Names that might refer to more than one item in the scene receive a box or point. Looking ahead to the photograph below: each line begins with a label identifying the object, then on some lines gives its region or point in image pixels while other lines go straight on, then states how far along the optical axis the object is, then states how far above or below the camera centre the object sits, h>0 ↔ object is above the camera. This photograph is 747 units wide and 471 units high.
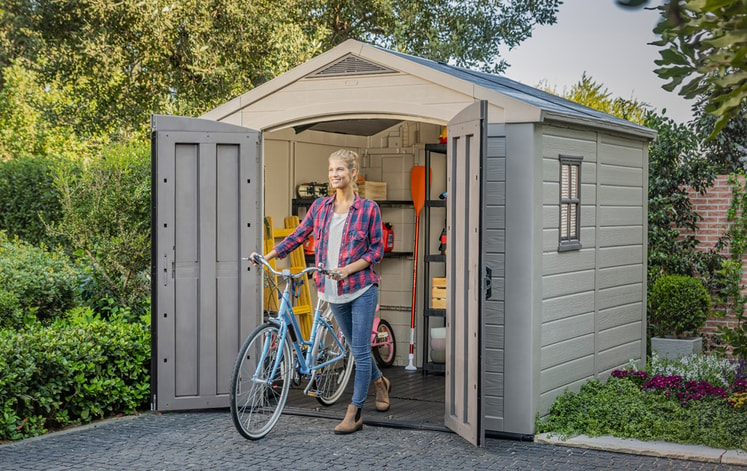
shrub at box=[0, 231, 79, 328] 7.67 -0.74
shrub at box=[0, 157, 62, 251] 14.23 +0.06
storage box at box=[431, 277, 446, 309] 8.50 -0.81
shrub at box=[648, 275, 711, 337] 8.93 -0.93
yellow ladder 8.09 -0.66
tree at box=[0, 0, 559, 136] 13.59 +2.52
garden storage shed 6.05 -0.13
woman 5.93 -0.32
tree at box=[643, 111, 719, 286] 9.58 +0.04
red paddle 8.61 +0.08
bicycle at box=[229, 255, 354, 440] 5.77 -1.07
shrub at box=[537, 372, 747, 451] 5.86 -1.40
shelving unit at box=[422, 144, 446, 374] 8.42 -0.59
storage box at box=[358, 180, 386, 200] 8.77 +0.16
